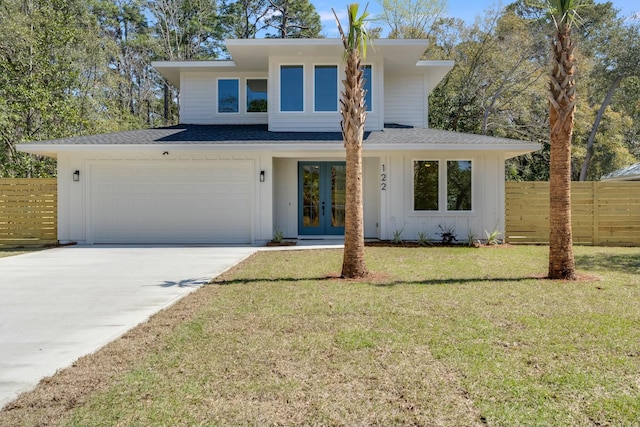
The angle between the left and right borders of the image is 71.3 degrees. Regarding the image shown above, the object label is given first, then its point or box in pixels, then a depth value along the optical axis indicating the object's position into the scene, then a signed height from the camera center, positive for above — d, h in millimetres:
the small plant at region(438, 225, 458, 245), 13117 -654
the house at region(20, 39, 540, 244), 13031 +1309
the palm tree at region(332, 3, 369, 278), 7891 +975
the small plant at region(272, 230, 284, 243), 13243 -750
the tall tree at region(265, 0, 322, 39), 31250 +13622
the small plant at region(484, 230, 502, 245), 13102 -743
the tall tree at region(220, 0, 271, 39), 30938 +13700
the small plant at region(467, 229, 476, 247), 13000 -766
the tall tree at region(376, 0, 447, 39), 25516 +11455
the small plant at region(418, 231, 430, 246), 13039 -799
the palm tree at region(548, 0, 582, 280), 7707 +1343
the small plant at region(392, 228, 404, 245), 13164 -739
